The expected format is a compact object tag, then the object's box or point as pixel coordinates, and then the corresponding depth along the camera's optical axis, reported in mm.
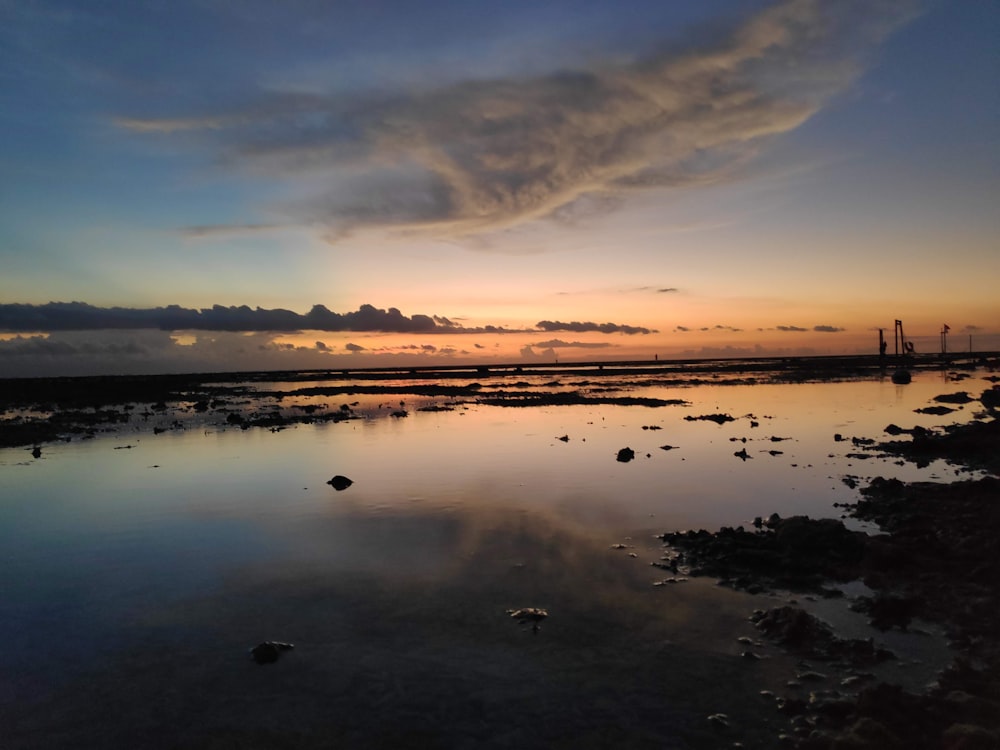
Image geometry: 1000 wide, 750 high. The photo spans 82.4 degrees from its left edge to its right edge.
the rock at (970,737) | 6210
